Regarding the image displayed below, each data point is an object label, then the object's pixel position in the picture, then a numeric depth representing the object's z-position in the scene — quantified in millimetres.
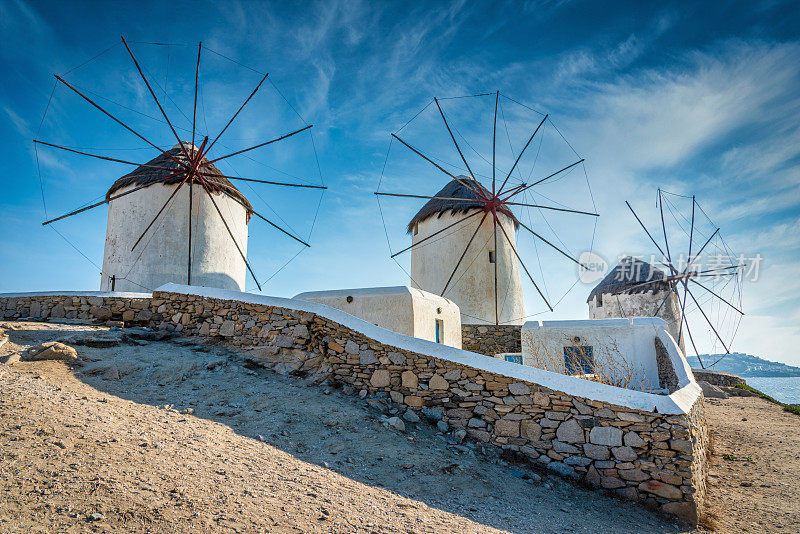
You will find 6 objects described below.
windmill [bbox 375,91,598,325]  16109
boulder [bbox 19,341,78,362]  5547
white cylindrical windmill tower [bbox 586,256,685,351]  20109
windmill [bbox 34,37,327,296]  12625
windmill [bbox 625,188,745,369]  17406
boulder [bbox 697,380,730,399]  14770
